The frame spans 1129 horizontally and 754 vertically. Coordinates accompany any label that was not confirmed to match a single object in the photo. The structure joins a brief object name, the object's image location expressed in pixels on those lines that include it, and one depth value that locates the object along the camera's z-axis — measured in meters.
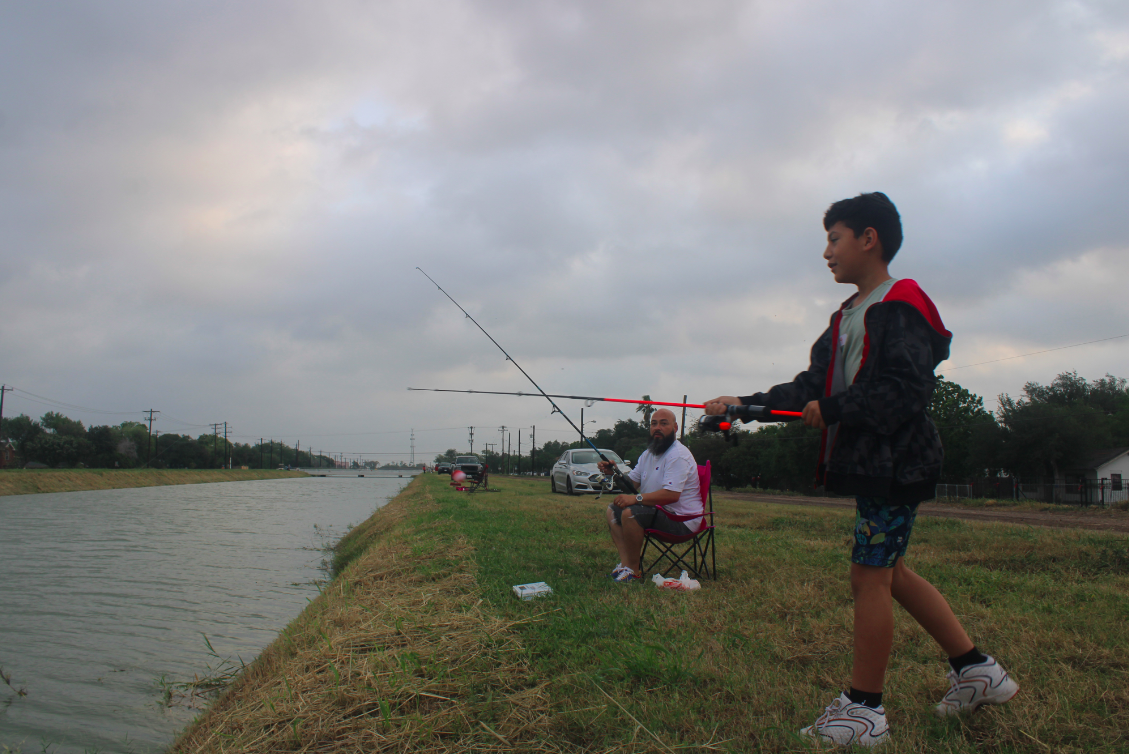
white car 18.56
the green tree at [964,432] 36.00
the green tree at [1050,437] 33.16
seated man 4.98
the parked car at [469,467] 41.30
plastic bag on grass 4.47
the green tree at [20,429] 86.87
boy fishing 2.00
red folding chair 4.98
